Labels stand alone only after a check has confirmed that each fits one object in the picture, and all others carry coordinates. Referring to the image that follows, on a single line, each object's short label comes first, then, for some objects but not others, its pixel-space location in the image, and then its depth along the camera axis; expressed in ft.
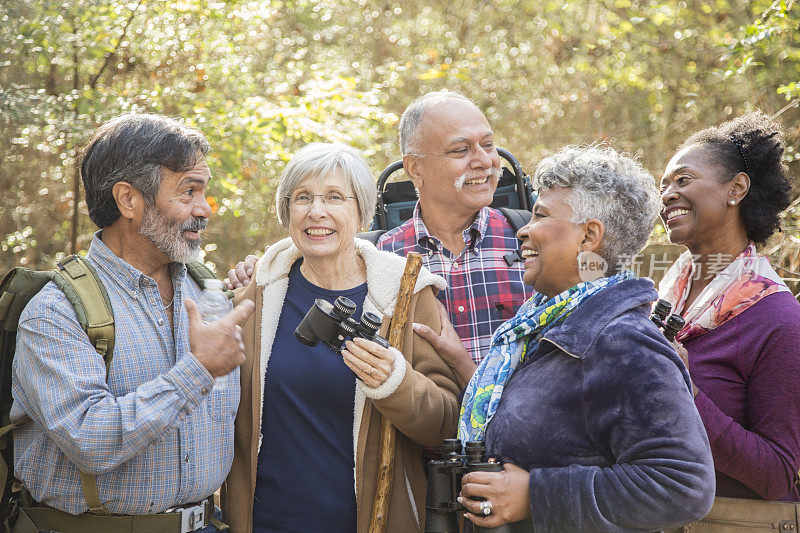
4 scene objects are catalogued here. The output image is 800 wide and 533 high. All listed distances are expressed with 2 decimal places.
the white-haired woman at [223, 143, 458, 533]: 8.91
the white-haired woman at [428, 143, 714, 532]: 6.56
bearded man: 7.47
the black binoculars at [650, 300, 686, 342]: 8.55
